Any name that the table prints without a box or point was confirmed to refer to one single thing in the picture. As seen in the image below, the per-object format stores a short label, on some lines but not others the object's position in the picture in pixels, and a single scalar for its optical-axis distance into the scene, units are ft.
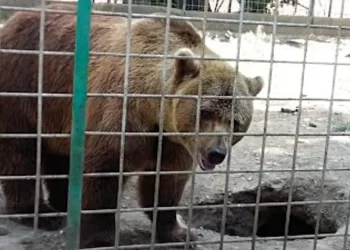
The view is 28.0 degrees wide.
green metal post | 11.39
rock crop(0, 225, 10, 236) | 16.15
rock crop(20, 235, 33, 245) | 15.54
